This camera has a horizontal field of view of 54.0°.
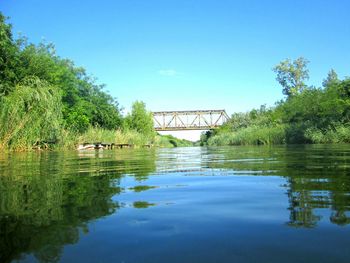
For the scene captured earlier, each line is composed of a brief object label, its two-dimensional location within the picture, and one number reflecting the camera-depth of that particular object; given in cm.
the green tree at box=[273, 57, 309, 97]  4925
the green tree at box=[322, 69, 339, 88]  6174
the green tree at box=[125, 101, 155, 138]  4744
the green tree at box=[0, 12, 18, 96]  1798
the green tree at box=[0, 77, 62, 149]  1365
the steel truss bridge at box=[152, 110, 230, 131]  7412
